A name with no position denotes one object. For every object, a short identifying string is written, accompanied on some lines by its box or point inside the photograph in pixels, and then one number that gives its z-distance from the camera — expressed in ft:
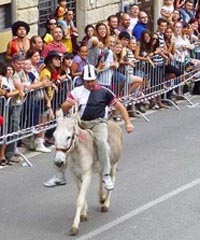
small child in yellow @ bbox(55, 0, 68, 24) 68.59
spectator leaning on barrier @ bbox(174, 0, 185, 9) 84.70
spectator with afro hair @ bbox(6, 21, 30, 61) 59.36
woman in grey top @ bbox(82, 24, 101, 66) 63.98
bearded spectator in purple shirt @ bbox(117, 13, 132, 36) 71.77
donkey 40.32
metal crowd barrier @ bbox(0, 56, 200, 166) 53.47
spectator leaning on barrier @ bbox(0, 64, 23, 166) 52.65
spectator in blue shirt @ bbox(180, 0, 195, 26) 81.92
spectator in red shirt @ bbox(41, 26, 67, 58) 61.21
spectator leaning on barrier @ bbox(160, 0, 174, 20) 79.87
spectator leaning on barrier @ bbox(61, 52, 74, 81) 58.59
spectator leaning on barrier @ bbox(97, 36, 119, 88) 63.21
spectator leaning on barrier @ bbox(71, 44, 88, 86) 60.65
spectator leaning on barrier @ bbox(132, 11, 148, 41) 71.61
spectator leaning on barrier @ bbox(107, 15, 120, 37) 69.10
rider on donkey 43.01
